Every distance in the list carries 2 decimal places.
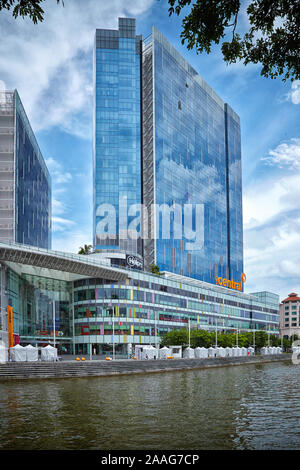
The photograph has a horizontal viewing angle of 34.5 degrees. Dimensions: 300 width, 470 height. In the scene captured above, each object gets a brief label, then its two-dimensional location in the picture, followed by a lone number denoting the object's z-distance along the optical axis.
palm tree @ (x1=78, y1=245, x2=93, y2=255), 129.75
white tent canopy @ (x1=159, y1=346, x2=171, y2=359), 78.31
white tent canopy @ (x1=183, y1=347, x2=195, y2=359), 84.19
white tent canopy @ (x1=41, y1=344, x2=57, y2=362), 59.08
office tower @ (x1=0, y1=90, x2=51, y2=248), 115.06
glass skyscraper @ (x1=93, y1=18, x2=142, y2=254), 159.50
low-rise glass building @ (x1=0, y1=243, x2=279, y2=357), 83.56
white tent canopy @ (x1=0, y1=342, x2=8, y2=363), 55.19
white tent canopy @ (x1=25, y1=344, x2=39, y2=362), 57.12
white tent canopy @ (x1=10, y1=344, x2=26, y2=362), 56.38
